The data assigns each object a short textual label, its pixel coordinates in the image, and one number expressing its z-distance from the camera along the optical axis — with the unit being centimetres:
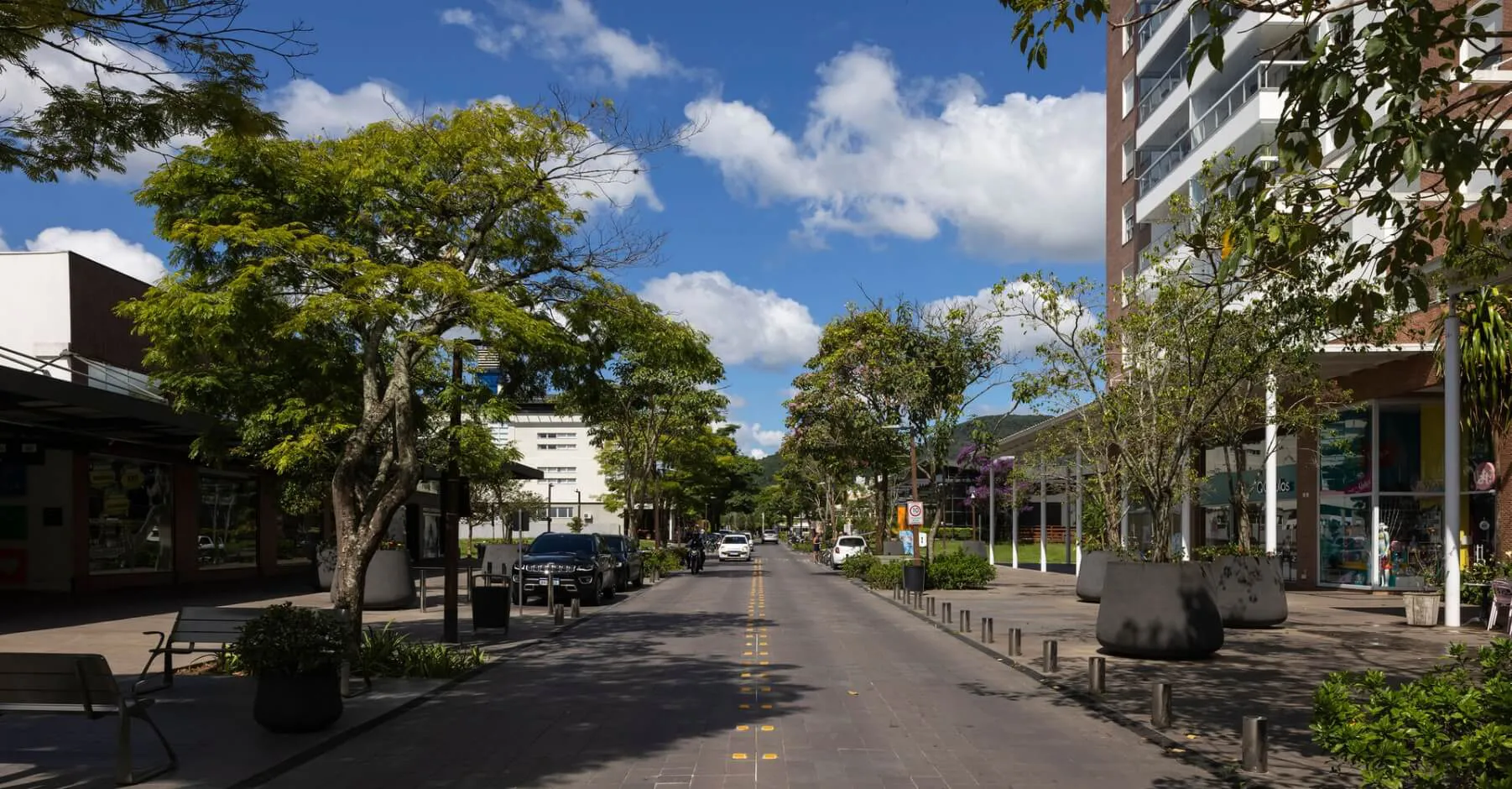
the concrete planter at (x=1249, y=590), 2011
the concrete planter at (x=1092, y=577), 2812
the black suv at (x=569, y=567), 2683
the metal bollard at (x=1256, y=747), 866
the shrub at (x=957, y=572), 3288
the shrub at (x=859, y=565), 3734
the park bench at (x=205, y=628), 1207
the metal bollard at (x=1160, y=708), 1052
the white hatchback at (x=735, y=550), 6297
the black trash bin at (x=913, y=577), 2930
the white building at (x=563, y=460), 10594
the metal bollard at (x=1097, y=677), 1254
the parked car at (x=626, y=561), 3256
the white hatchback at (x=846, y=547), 5119
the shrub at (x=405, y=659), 1383
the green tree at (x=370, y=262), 1463
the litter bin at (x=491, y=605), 1905
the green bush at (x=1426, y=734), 550
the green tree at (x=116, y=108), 791
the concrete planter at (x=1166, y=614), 1555
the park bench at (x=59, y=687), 844
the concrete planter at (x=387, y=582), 2442
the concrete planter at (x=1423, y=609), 2153
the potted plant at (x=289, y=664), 997
